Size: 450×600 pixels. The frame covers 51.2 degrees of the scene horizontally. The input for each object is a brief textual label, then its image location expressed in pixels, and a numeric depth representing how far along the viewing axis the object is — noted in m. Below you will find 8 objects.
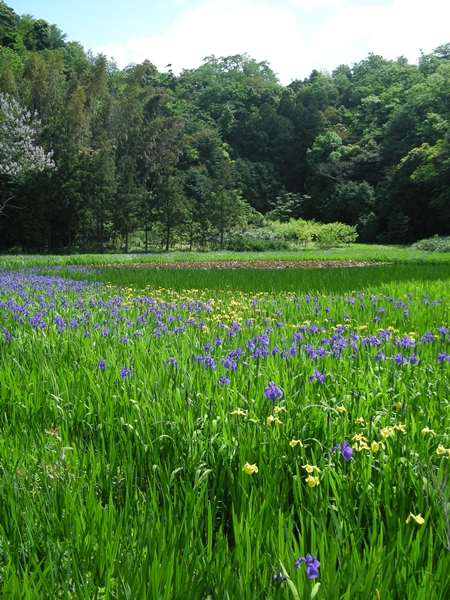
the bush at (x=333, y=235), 41.22
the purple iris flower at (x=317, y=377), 2.46
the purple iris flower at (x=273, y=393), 2.07
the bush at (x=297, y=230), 41.83
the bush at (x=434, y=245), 30.23
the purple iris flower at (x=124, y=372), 2.73
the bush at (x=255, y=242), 37.66
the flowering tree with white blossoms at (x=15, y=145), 24.23
